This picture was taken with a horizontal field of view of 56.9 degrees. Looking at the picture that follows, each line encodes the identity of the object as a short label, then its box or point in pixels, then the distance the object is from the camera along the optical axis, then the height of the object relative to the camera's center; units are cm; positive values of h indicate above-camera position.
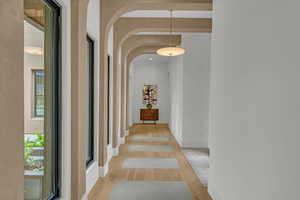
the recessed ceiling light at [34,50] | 216 +39
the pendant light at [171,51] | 595 +104
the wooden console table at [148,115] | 1405 -84
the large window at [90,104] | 416 -9
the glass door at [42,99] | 221 -1
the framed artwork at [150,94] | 1439 +23
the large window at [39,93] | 232 +5
